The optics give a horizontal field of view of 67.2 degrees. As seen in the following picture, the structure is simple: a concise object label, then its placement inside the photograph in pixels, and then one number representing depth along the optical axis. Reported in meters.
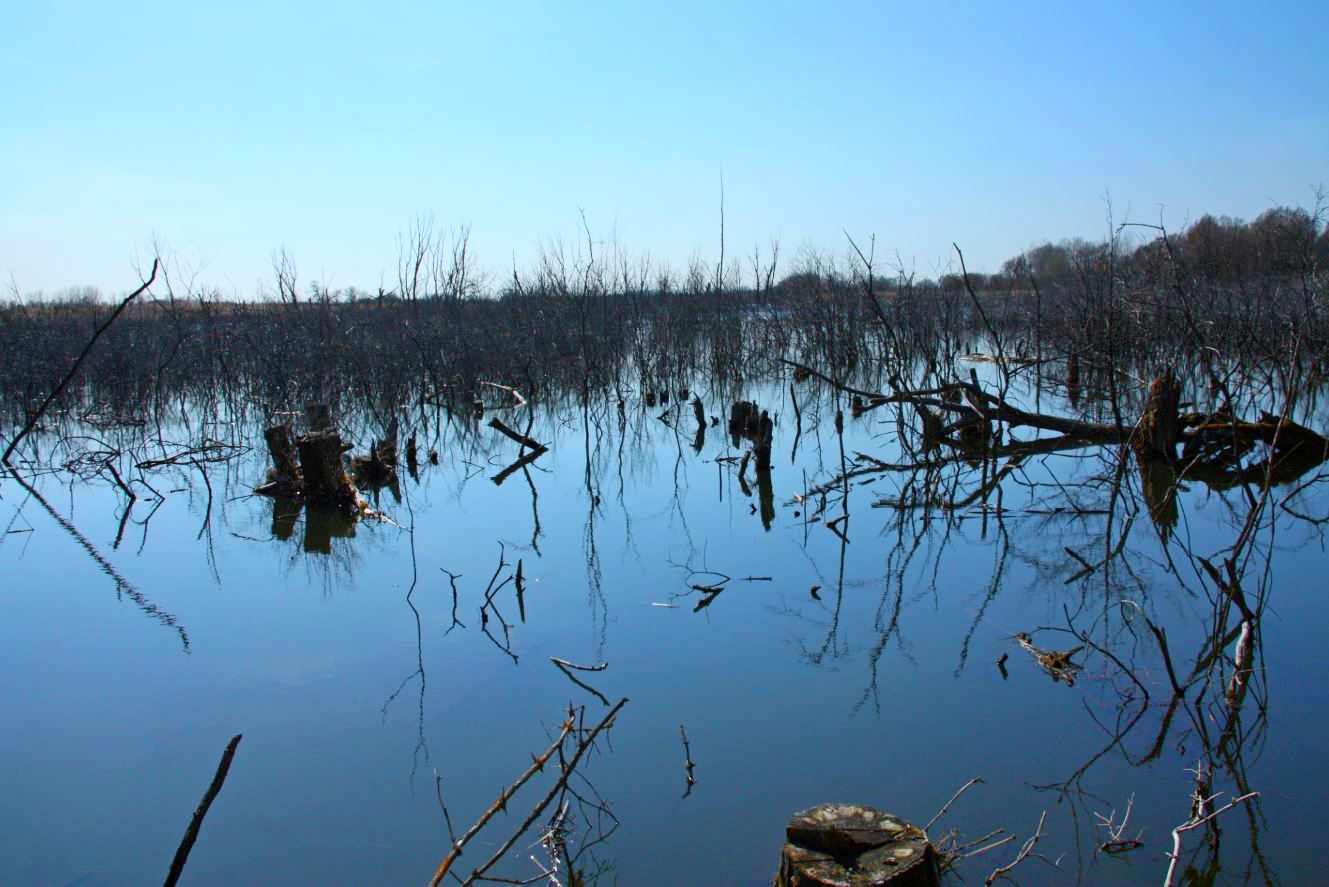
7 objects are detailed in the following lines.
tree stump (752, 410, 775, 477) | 8.27
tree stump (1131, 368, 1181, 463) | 8.15
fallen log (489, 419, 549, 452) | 9.23
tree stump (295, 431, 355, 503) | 7.59
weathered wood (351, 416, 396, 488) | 8.80
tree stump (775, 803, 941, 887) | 2.31
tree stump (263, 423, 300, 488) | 7.93
